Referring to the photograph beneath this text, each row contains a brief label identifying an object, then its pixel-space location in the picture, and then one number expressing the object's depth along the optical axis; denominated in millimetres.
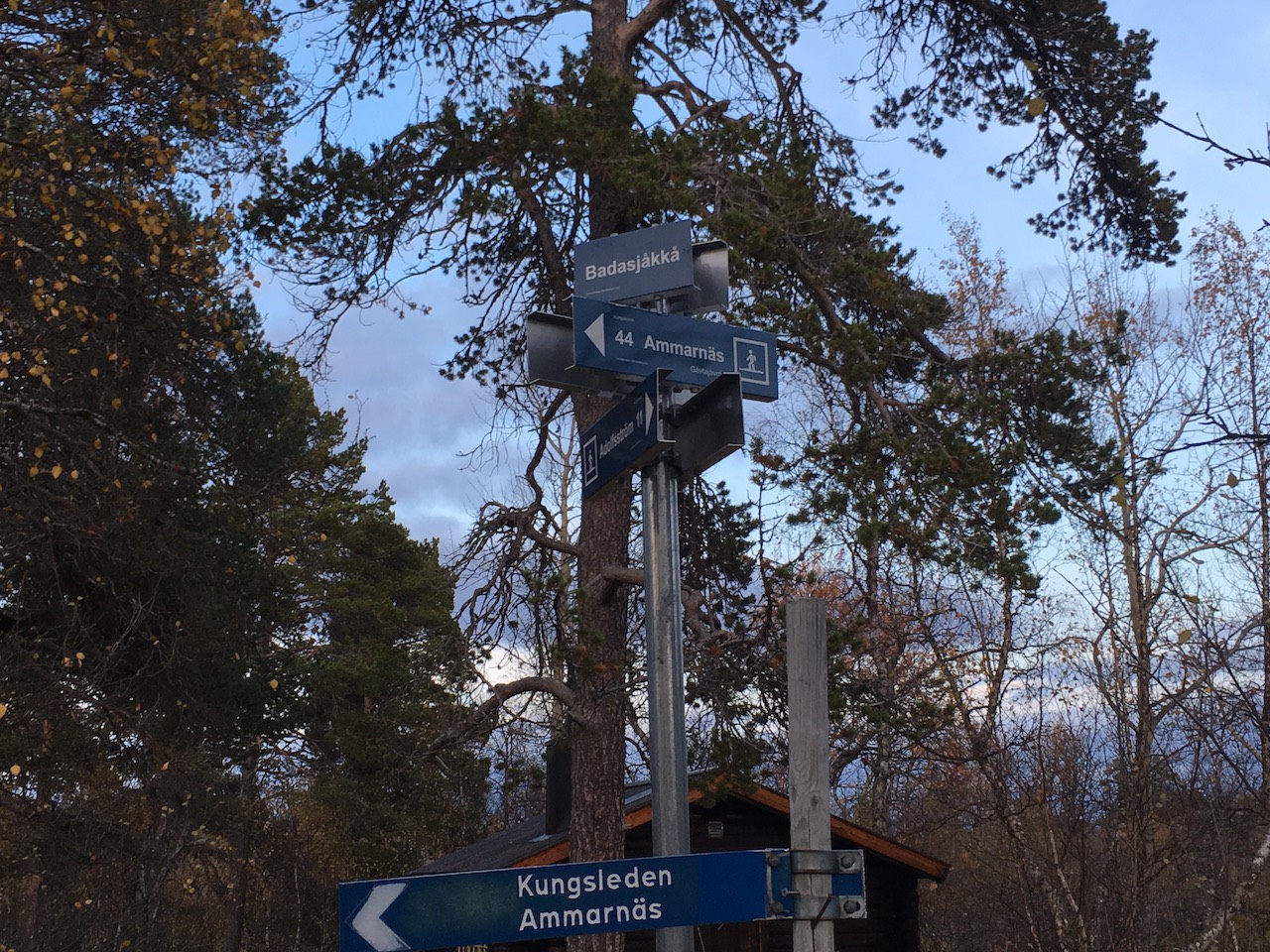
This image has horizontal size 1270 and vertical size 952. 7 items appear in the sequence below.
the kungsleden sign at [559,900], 3350
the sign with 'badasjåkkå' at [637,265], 4477
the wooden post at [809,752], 3428
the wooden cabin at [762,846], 16438
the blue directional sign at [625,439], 4141
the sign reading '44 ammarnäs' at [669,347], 4375
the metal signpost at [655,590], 3400
